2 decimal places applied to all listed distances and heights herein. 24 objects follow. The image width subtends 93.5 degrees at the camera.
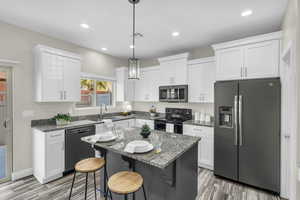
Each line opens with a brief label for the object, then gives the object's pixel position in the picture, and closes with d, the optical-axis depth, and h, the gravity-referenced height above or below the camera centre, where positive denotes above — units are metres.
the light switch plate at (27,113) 2.90 -0.29
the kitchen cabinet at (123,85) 4.69 +0.49
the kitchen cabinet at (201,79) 3.46 +0.52
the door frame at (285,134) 2.24 -0.56
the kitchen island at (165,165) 1.55 -0.89
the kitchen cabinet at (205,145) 3.14 -1.03
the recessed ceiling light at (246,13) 2.25 +1.42
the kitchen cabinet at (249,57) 2.46 +0.81
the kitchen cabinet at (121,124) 3.53 -0.72
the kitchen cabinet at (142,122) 4.21 -0.70
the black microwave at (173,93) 3.80 +0.18
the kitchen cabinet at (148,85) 4.52 +0.48
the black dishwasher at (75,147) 2.94 -1.04
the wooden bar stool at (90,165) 1.78 -0.87
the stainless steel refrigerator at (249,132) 2.36 -0.58
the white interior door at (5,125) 2.70 -0.50
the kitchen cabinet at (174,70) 3.82 +0.86
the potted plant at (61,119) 3.09 -0.43
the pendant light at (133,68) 2.18 +0.49
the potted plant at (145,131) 2.07 -0.46
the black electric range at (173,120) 3.64 -0.56
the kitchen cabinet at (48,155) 2.66 -1.09
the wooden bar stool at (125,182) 1.41 -0.89
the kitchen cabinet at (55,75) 2.89 +0.54
